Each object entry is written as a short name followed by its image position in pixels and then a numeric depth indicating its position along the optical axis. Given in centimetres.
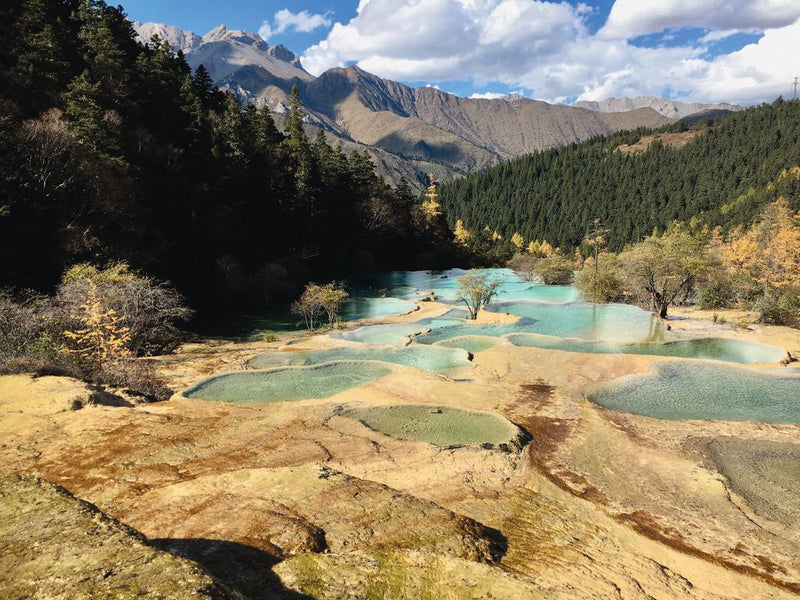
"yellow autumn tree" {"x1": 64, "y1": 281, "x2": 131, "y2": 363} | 1850
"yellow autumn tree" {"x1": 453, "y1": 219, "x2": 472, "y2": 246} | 10294
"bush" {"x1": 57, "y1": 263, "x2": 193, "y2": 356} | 2070
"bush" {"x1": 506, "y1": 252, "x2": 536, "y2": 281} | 7694
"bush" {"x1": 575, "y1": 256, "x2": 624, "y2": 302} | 4228
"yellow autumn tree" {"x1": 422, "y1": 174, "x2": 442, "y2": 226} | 9150
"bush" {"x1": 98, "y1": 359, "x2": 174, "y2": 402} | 1661
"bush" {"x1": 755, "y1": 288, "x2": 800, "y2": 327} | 3180
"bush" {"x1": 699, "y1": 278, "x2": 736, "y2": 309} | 3959
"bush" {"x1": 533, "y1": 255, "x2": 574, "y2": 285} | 6188
